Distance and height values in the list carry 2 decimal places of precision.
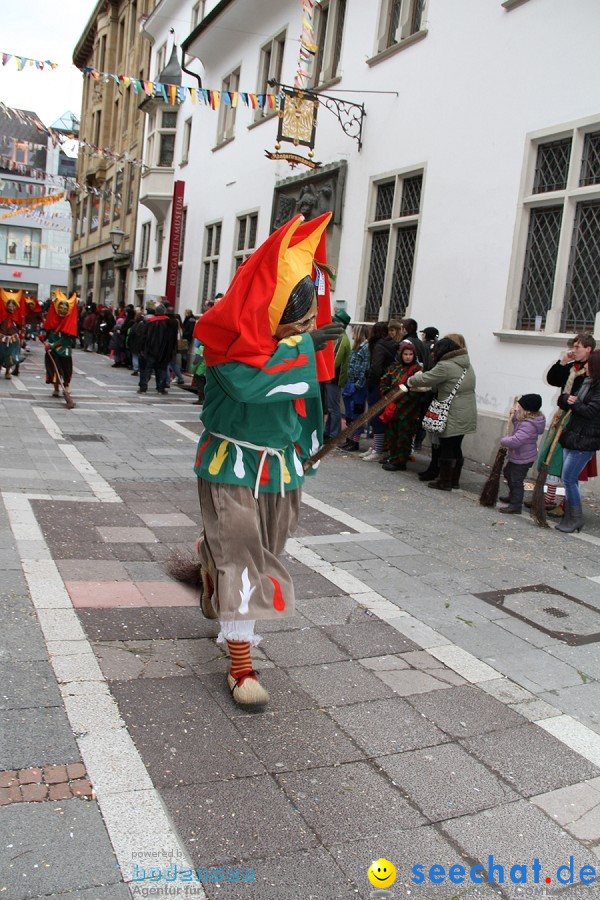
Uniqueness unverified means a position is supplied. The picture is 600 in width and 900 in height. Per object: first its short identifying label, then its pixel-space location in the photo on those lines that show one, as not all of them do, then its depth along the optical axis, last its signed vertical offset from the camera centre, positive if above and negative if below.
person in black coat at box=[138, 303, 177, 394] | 16.00 -0.44
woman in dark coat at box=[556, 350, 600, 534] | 6.86 -0.60
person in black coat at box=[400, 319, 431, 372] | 9.63 +0.11
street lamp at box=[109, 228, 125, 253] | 29.43 +3.06
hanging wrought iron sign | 13.70 +3.76
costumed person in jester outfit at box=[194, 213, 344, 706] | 3.18 -0.36
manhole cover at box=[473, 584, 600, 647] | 4.66 -1.55
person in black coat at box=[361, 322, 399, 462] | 9.86 -0.22
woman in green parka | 8.58 -0.43
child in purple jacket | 7.66 -0.78
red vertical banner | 24.59 +2.58
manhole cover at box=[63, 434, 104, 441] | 10.25 -1.57
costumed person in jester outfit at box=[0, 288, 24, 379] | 15.55 -0.37
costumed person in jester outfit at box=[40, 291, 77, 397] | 12.74 -0.34
